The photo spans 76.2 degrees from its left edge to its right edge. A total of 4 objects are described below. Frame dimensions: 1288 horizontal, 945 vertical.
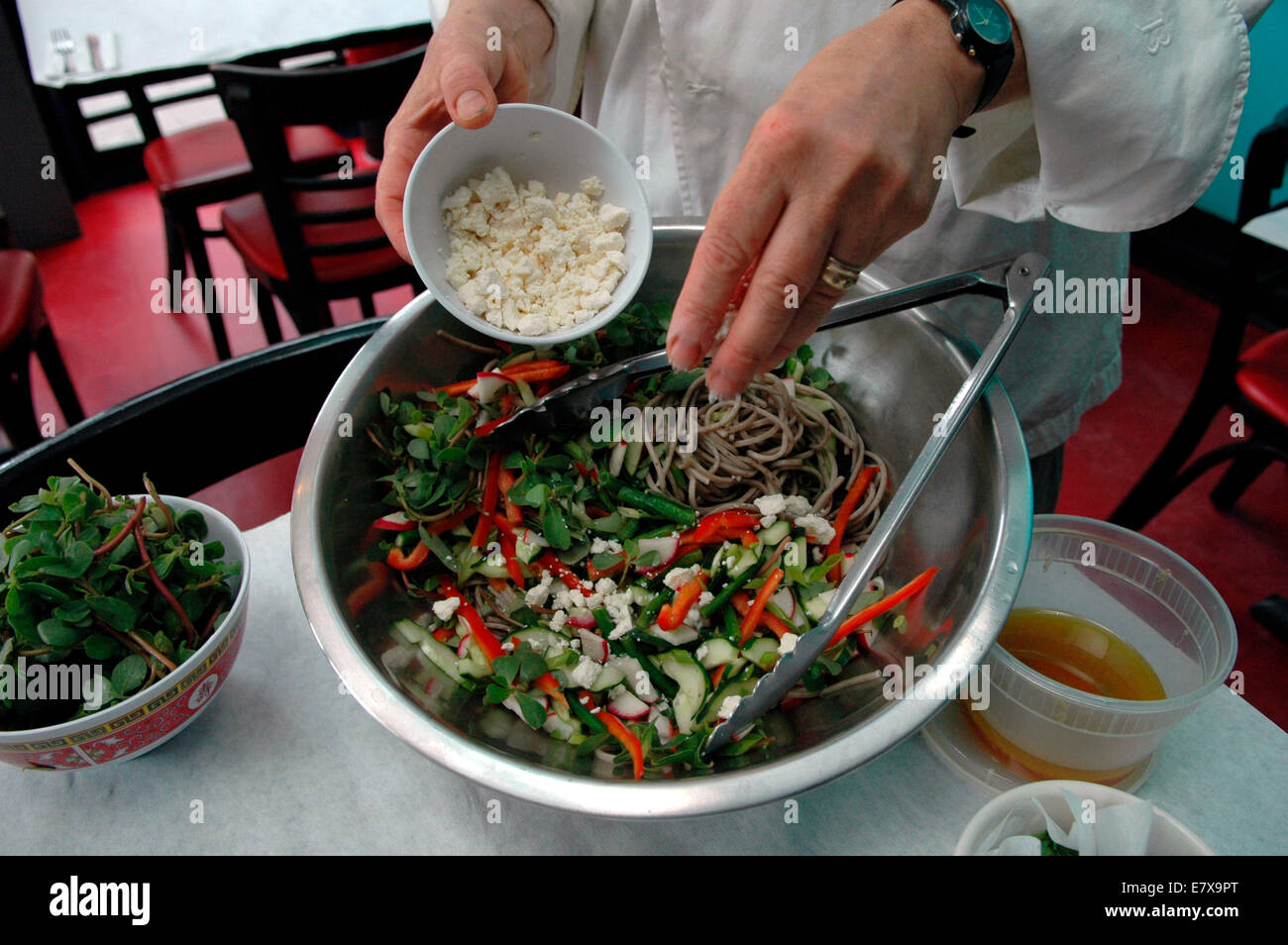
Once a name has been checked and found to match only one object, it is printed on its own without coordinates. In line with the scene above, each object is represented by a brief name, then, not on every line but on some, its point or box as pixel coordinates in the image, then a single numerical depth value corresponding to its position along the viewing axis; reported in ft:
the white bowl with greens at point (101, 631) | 2.59
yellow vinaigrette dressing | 2.86
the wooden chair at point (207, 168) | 7.95
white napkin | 2.32
